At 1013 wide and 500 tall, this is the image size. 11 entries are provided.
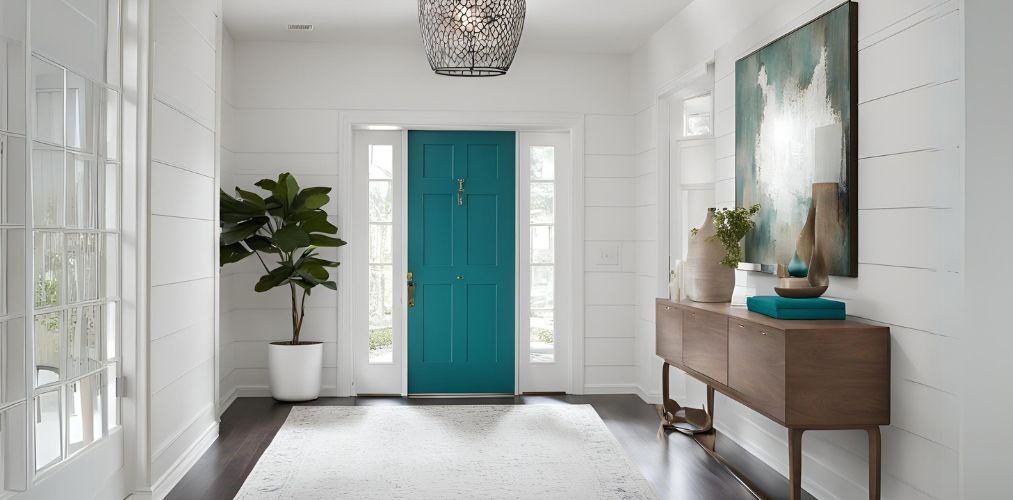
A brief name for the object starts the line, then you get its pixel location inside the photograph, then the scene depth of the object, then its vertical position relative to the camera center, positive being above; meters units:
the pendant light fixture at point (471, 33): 3.28 +0.98
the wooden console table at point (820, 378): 2.61 -0.49
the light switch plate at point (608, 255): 5.51 -0.09
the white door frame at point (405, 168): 5.32 +0.40
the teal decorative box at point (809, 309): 2.82 -0.25
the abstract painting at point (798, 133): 2.89 +0.50
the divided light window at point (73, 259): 2.39 -0.07
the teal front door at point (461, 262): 5.46 -0.14
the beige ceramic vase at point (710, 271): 3.73 -0.14
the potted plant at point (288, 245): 4.75 -0.02
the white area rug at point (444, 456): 3.31 -1.13
